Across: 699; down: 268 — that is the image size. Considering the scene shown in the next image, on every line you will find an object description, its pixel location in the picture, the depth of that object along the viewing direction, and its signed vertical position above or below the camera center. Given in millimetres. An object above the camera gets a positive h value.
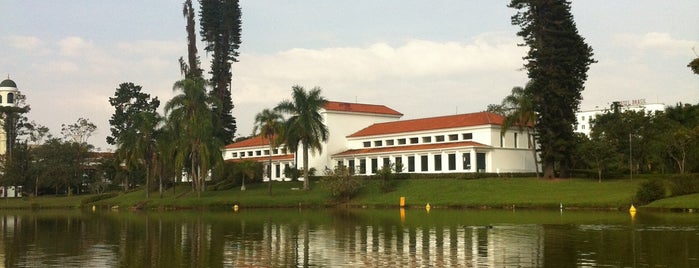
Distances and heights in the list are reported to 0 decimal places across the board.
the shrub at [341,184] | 67938 -378
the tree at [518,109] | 69562 +6405
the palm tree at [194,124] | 74000 +5707
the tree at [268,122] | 75125 +5803
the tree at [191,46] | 93312 +17052
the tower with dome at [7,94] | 118688 +14519
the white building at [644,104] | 184788 +17671
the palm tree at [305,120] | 73500 +5833
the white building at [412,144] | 76375 +3815
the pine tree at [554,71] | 67625 +9726
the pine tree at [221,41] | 99688 +18664
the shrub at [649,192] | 51438 -1098
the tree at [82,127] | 108125 +7869
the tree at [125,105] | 105062 +10781
